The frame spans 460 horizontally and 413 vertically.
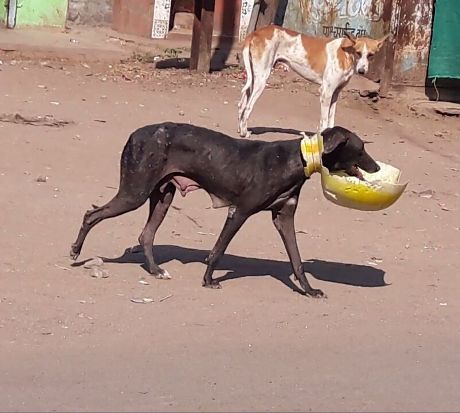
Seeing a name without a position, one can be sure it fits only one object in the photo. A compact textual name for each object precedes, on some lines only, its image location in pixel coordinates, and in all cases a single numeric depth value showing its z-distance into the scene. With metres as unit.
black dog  7.80
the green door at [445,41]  16.12
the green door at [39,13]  18.11
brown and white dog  13.72
